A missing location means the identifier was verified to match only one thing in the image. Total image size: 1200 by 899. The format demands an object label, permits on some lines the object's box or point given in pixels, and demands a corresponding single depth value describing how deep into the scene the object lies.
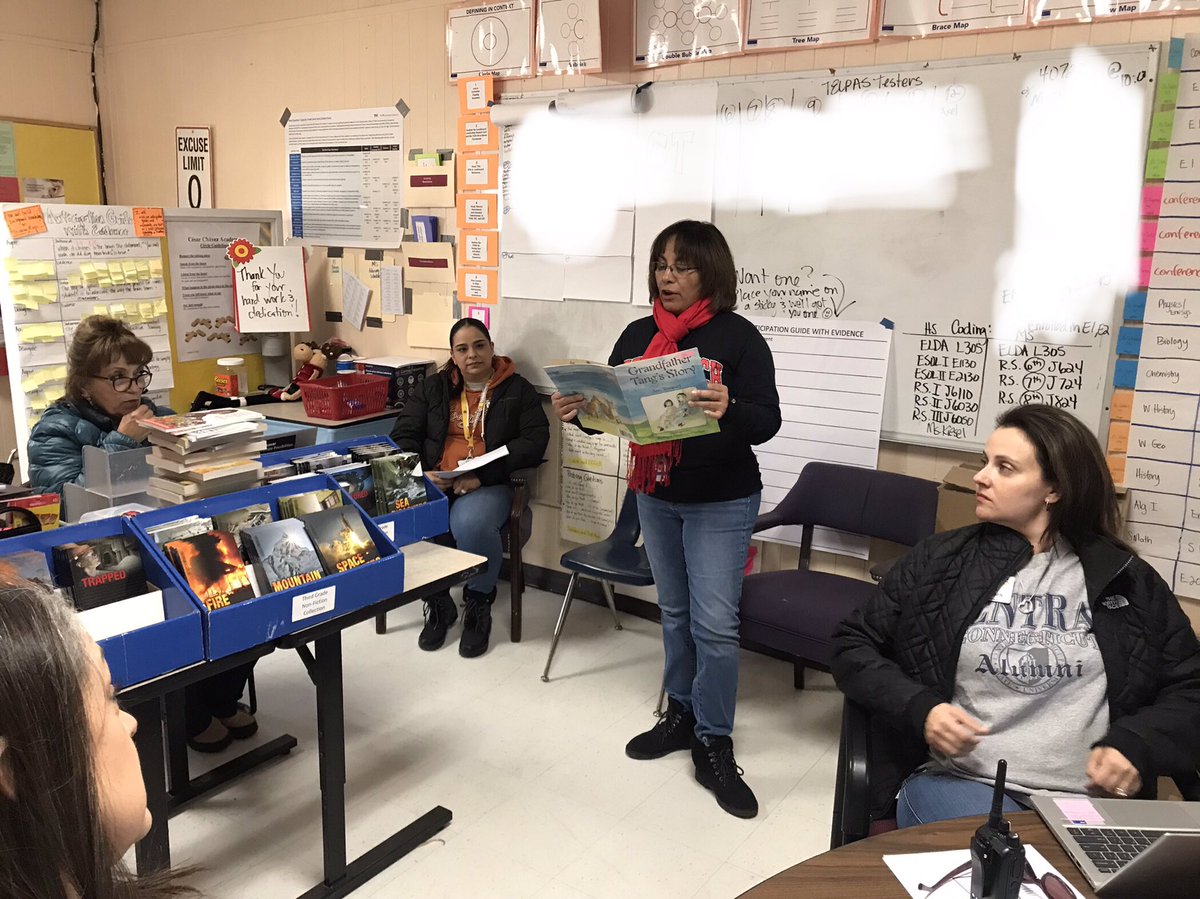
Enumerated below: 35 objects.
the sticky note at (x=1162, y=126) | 2.50
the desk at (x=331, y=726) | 1.74
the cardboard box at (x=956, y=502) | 2.66
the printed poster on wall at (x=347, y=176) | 4.14
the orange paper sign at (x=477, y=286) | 3.94
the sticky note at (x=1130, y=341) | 2.62
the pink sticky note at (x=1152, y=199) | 2.55
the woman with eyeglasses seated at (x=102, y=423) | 2.65
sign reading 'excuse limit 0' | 4.85
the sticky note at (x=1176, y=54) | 2.46
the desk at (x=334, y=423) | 3.79
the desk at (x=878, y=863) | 1.09
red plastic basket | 3.82
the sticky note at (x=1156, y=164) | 2.53
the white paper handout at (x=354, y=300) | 4.35
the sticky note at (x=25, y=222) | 3.55
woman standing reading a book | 2.41
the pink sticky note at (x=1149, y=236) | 2.57
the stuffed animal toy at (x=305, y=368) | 4.23
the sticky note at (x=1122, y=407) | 2.66
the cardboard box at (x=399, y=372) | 4.04
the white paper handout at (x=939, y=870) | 1.09
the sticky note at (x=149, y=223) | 3.95
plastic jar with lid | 4.32
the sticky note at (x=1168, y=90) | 2.48
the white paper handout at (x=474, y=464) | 3.35
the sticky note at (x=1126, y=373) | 2.64
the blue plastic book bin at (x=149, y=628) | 1.59
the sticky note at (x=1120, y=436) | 2.68
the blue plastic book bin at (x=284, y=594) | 1.74
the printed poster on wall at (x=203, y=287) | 4.16
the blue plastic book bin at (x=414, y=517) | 2.23
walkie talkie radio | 1.02
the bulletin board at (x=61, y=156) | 4.92
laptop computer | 0.94
